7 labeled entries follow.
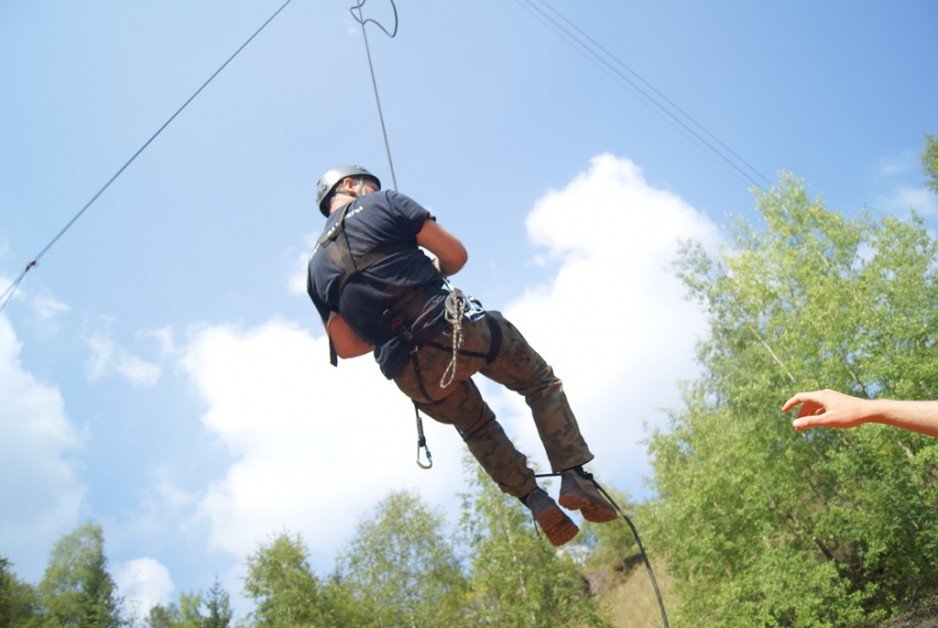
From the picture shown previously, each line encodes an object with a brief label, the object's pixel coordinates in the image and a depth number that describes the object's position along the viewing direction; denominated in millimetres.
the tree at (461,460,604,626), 19141
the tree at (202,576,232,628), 29297
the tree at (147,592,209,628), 31084
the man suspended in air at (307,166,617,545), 3354
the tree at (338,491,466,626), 28719
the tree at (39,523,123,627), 32969
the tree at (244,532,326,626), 25312
